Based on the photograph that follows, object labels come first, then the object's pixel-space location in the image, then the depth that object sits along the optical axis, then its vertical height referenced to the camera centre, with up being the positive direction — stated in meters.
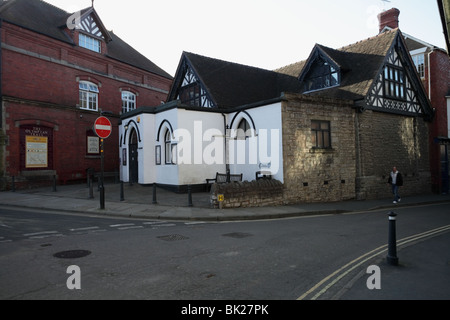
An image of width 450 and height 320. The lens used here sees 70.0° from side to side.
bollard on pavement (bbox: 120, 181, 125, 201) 14.98 -1.27
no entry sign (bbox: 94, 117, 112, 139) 12.55 +1.64
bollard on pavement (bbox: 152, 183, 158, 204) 13.86 -1.23
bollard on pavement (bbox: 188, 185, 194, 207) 13.33 -1.31
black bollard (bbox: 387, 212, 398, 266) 5.95 -1.50
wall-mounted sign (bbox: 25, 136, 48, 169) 21.05 +1.15
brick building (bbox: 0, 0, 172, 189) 20.28 +5.82
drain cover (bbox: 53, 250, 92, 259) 6.22 -1.71
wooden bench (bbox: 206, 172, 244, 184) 18.00 -0.63
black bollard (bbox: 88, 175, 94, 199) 15.72 -1.21
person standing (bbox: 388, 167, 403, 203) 17.44 -0.98
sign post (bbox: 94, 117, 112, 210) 12.58 +1.56
